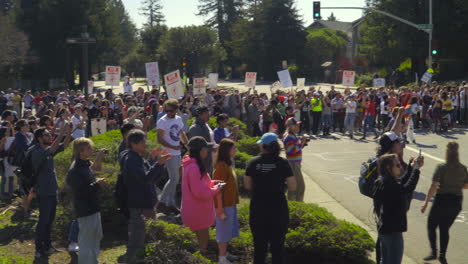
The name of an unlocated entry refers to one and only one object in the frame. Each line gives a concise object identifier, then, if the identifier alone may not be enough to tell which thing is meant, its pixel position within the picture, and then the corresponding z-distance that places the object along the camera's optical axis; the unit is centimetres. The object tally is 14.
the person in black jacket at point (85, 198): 575
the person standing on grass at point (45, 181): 684
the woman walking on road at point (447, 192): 699
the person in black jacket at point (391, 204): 539
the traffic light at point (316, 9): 2969
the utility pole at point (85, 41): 1666
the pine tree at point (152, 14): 11425
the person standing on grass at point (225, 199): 637
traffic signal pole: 3119
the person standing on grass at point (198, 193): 616
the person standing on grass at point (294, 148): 922
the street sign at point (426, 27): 3062
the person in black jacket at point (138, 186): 571
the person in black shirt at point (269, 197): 553
